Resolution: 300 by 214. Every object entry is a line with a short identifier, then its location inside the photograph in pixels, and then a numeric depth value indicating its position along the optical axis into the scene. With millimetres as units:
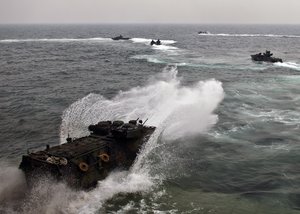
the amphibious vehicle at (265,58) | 73094
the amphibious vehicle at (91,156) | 17609
